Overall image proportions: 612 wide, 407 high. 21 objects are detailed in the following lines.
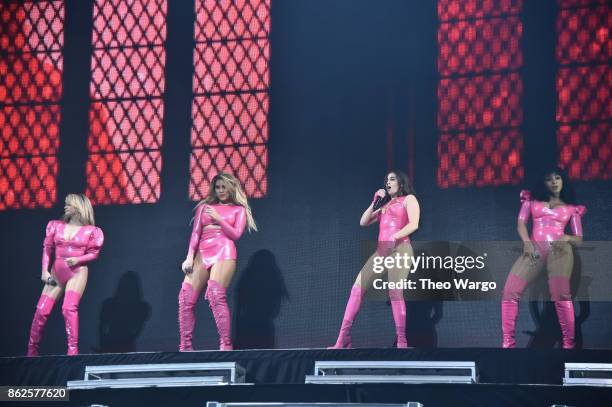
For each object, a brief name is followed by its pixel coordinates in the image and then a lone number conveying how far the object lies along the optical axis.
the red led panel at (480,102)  18.83
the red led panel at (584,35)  18.69
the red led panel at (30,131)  20.89
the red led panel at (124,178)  20.23
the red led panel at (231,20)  20.34
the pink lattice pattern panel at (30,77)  21.09
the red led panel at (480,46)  19.05
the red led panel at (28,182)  20.70
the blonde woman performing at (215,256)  17.37
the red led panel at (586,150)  18.27
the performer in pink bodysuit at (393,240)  17.06
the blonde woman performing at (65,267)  18.27
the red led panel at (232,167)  19.73
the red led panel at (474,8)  19.20
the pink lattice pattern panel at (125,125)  20.44
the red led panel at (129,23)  20.83
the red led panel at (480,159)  18.62
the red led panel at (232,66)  20.14
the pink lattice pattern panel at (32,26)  21.28
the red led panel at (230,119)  19.94
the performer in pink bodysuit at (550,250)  16.67
